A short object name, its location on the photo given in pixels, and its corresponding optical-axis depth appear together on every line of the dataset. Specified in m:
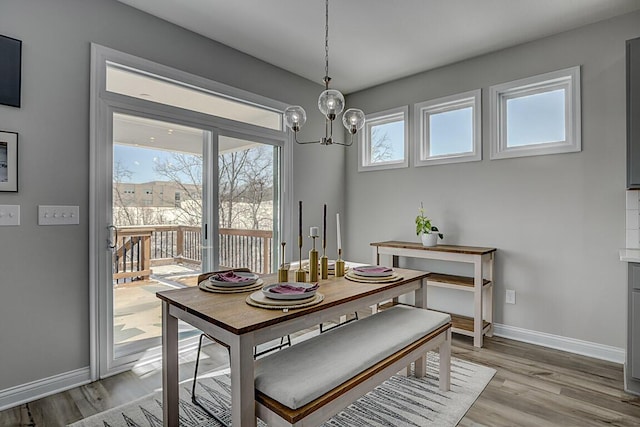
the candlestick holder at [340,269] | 2.32
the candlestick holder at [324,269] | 2.26
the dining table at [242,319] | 1.39
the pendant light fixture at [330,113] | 2.20
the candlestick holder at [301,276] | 2.07
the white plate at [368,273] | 2.22
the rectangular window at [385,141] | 4.19
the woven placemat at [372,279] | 2.16
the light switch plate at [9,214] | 2.16
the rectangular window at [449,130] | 3.60
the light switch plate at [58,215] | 2.30
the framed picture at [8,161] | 2.15
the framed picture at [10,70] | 2.14
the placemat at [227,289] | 1.90
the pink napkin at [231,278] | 1.99
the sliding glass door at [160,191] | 2.56
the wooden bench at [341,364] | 1.39
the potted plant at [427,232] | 3.57
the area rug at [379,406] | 2.02
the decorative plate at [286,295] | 1.65
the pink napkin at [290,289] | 1.72
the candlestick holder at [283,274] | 2.07
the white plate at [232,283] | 1.92
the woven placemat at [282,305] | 1.58
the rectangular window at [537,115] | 3.04
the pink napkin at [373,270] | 2.29
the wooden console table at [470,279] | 3.14
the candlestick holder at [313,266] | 2.12
